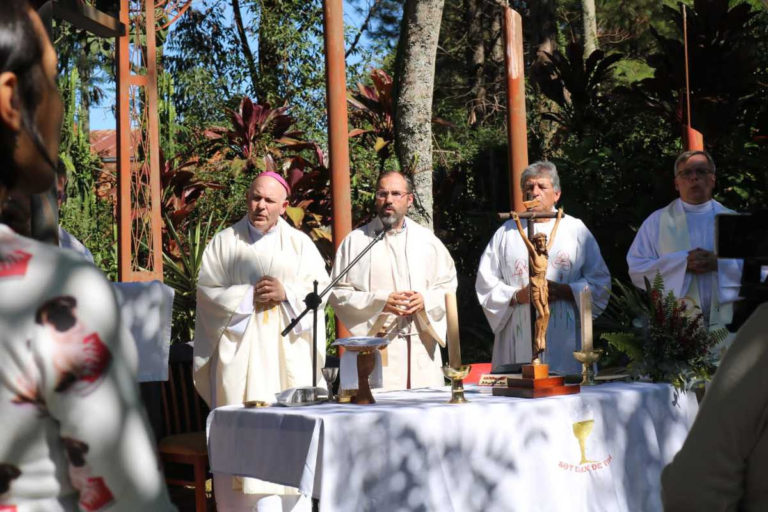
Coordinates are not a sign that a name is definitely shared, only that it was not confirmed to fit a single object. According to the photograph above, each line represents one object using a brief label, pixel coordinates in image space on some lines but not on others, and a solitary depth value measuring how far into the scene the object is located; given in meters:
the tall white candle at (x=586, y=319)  5.25
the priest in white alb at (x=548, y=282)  6.38
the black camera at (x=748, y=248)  1.78
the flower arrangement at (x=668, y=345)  5.23
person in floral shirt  1.26
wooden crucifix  4.86
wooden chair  7.14
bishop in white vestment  6.47
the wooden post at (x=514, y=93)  8.12
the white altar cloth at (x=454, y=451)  3.95
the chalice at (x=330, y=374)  4.59
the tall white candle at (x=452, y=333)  4.87
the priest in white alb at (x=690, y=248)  6.46
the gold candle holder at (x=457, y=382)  4.44
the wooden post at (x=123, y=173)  9.03
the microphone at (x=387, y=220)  6.43
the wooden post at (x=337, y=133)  7.71
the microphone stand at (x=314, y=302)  4.52
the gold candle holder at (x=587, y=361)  5.22
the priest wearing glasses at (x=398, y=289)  6.34
